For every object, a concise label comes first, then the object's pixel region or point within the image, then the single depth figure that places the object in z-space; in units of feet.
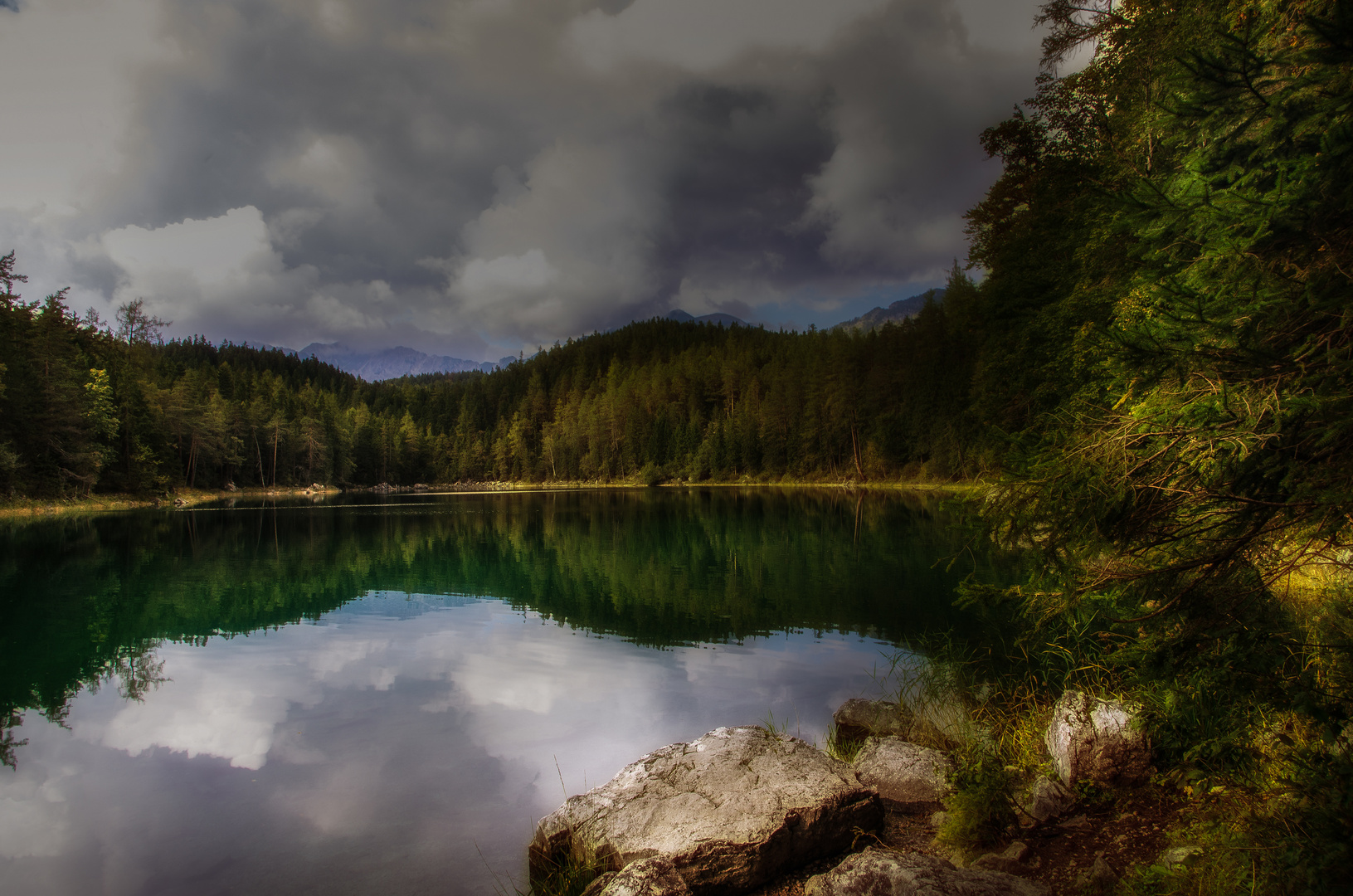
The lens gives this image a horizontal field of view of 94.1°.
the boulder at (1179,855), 12.65
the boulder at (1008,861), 15.14
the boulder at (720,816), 16.14
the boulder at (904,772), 20.43
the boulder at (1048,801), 17.19
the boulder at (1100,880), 13.20
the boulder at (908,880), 12.96
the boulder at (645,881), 14.12
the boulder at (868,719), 27.27
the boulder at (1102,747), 18.08
